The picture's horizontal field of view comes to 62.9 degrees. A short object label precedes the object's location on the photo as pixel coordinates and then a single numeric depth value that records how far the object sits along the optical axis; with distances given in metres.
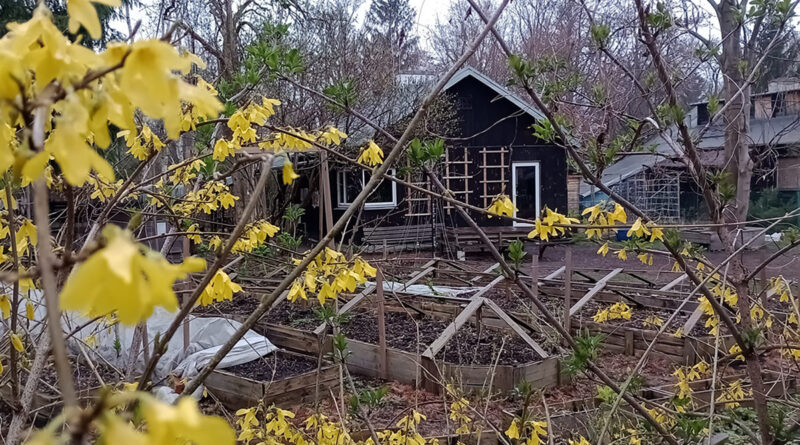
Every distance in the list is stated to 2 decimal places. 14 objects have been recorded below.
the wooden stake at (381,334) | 5.77
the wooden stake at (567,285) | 6.53
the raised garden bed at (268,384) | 5.25
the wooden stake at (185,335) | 5.74
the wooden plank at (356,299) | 6.92
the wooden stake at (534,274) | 6.47
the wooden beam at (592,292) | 7.02
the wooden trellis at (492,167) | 16.83
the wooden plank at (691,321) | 6.17
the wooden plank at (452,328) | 5.61
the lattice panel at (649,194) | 20.27
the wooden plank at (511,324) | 5.94
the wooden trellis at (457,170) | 16.66
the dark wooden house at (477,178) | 16.28
